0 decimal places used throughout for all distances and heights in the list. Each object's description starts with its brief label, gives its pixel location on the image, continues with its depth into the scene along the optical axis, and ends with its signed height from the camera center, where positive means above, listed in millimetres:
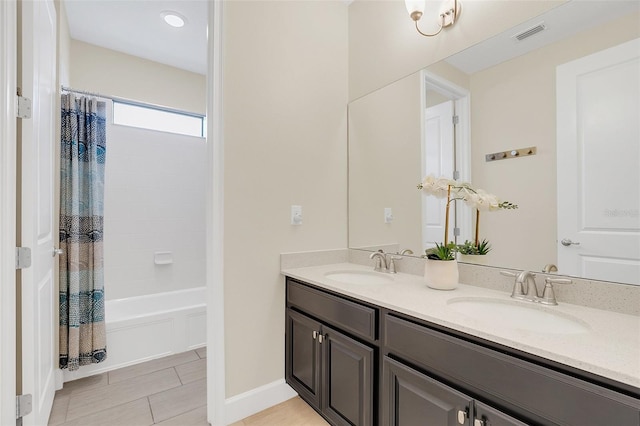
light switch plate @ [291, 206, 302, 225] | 2023 -6
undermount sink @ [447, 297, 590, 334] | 1098 -401
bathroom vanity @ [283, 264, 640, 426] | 769 -481
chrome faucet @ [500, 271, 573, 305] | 1229 -315
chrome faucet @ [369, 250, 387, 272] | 1962 -304
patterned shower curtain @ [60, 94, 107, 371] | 2154 -133
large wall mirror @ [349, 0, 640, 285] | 1152 +348
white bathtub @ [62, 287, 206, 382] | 2357 -987
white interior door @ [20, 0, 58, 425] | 1384 +47
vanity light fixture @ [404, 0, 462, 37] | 1662 +1132
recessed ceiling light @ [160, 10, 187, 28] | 2516 +1656
